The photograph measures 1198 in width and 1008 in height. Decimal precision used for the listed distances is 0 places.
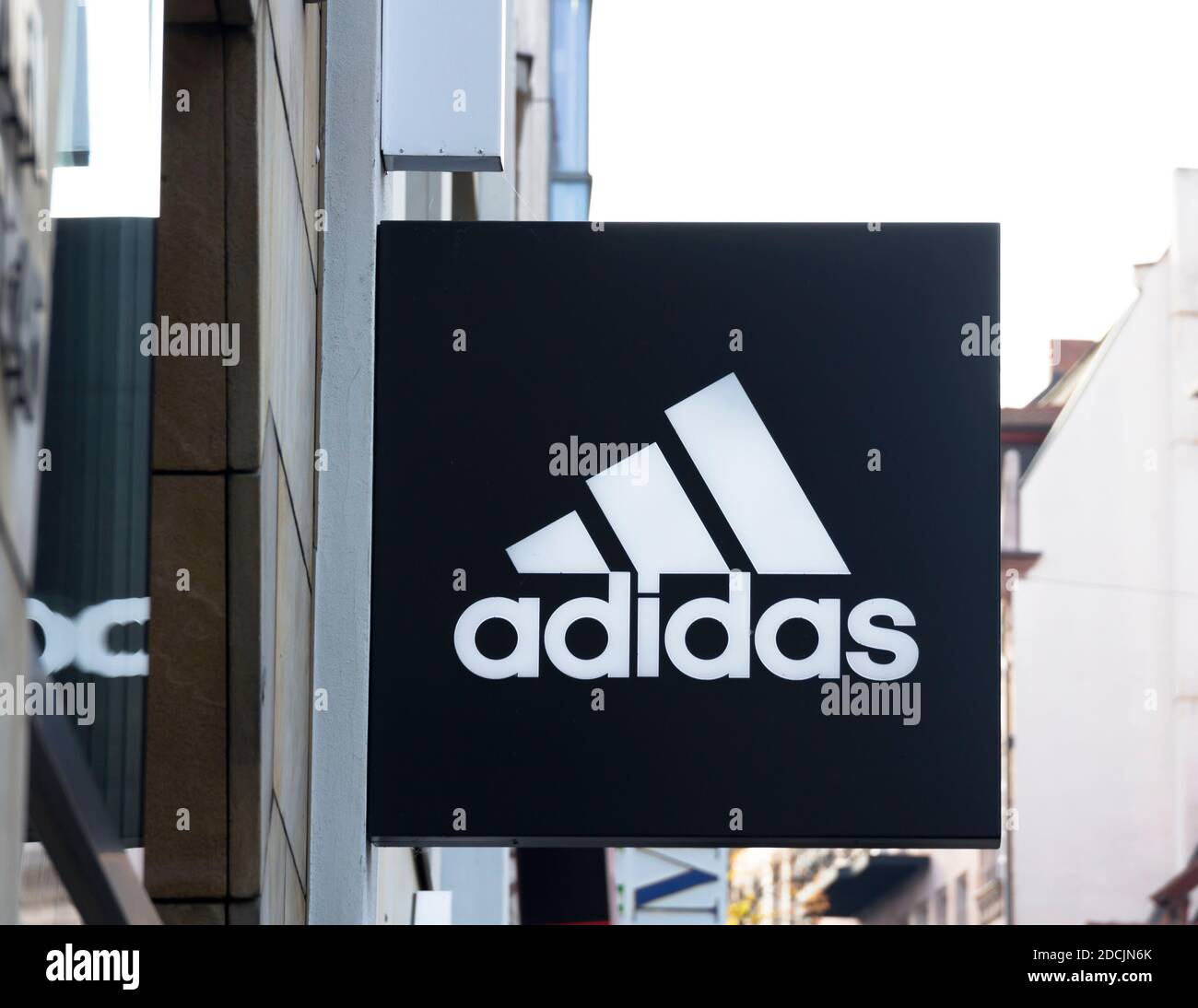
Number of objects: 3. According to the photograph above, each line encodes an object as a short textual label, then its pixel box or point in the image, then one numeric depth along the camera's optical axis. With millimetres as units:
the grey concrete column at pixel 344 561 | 10195
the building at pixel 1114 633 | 90437
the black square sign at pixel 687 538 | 9477
